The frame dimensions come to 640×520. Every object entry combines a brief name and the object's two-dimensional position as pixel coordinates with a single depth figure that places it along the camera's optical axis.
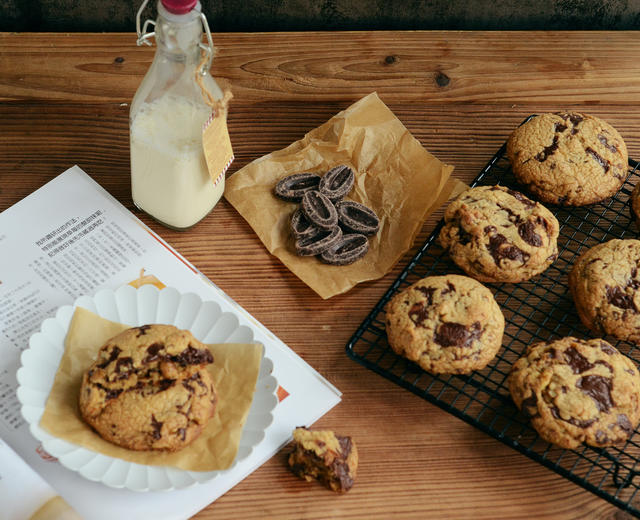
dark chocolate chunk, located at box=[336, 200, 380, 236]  0.74
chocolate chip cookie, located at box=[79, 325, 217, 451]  0.61
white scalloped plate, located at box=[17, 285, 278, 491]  0.60
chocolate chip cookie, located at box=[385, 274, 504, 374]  0.65
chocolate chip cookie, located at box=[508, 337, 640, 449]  0.63
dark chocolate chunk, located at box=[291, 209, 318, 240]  0.73
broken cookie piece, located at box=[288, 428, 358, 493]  0.63
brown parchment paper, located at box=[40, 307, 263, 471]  0.61
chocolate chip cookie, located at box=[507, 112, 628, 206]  0.73
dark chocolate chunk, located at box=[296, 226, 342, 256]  0.73
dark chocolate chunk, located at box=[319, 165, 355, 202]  0.75
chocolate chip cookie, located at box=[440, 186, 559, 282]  0.70
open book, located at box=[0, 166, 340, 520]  0.62
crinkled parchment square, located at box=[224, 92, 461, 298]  0.74
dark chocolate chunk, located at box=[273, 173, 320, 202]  0.75
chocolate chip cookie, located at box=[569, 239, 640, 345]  0.68
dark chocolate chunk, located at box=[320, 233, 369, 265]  0.73
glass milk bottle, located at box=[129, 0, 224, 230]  0.63
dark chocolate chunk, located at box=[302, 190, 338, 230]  0.73
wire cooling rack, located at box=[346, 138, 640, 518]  0.65
